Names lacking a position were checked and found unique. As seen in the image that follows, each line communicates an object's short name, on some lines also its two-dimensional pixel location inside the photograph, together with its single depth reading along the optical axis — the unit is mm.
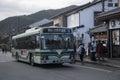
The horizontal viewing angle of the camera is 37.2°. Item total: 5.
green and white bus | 11668
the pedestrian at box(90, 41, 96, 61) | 14544
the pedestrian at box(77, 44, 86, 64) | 13642
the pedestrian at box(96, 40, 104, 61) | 13805
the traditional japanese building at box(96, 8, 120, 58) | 14637
